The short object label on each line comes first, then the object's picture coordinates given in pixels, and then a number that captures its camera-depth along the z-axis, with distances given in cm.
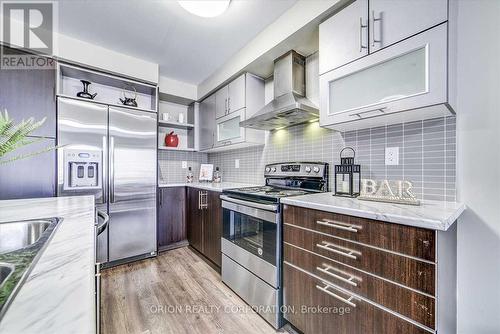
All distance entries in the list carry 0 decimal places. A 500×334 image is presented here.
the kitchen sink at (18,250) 40
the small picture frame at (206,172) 336
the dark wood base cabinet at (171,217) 279
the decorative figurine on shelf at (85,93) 235
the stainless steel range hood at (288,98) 180
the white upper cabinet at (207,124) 300
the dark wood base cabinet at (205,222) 222
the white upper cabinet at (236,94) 244
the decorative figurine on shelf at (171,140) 318
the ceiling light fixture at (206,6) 154
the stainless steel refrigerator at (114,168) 218
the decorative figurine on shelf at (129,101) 258
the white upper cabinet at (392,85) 106
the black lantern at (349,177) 153
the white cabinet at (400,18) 106
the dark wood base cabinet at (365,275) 87
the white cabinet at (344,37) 131
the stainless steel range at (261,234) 151
